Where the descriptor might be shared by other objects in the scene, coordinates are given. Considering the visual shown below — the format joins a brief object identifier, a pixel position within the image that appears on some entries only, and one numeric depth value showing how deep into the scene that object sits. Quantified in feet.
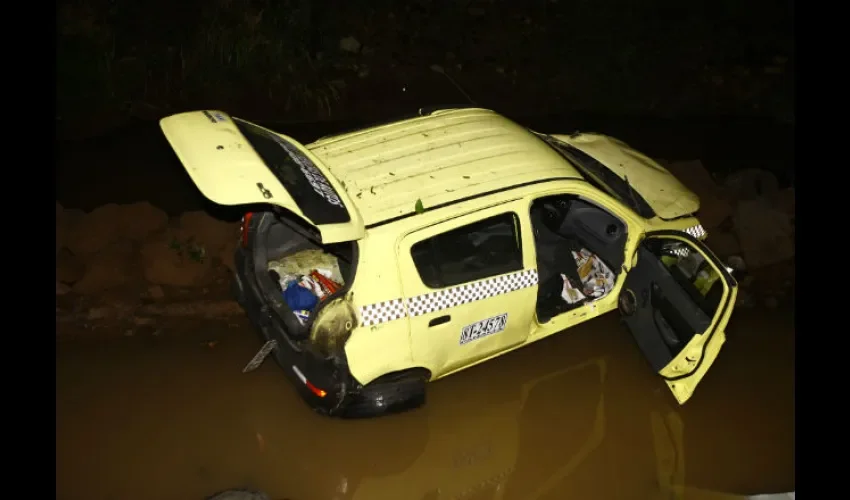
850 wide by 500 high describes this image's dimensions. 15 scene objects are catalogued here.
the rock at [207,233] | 17.95
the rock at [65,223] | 17.29
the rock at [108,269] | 16.92
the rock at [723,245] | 20.18
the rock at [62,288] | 16.70
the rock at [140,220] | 17.89
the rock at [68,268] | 16.76
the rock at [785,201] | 20.92
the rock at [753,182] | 21.75
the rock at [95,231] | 17.37
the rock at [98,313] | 16.76
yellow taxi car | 12.30
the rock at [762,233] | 20.03
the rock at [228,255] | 17.78
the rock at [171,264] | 17.24
